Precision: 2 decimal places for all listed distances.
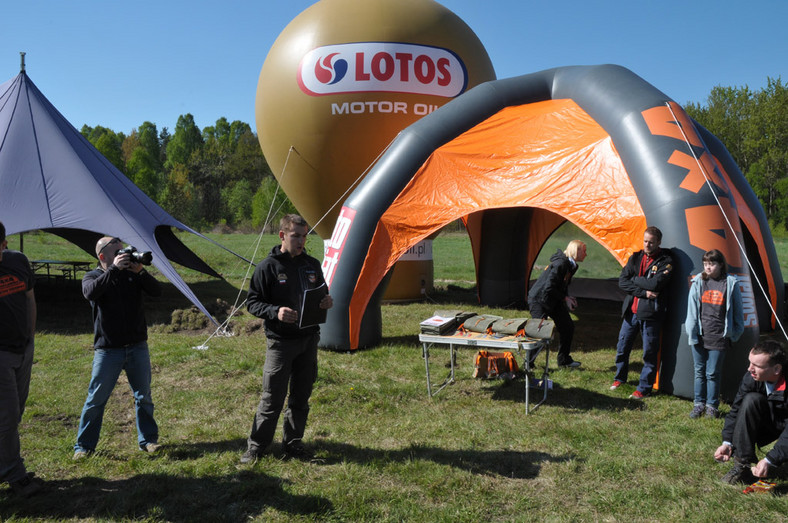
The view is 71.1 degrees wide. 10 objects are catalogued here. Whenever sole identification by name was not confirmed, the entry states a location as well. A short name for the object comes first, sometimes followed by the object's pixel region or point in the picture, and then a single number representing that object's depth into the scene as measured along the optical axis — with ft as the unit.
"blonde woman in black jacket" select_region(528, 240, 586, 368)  21.07
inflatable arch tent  18.28
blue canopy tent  27.78
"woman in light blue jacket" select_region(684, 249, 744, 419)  15.99
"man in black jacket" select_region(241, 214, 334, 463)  12.59
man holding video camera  12.81
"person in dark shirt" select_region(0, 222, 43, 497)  11.18
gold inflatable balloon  34.65
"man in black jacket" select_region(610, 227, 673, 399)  17.79
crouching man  11.62
